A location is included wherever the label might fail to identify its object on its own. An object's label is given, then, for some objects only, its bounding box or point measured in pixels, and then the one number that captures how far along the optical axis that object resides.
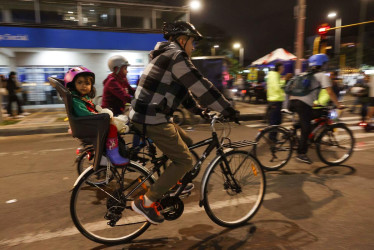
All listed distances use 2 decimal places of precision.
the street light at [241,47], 45.16
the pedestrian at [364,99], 8.34
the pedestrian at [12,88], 11.17
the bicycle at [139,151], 2.83
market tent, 17.31
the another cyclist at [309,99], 4.67
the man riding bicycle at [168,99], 2.57
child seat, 2.54
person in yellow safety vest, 6.54
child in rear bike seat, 2.69
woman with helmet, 4.53
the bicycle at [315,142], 4.81
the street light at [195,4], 14.99
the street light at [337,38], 36.16
